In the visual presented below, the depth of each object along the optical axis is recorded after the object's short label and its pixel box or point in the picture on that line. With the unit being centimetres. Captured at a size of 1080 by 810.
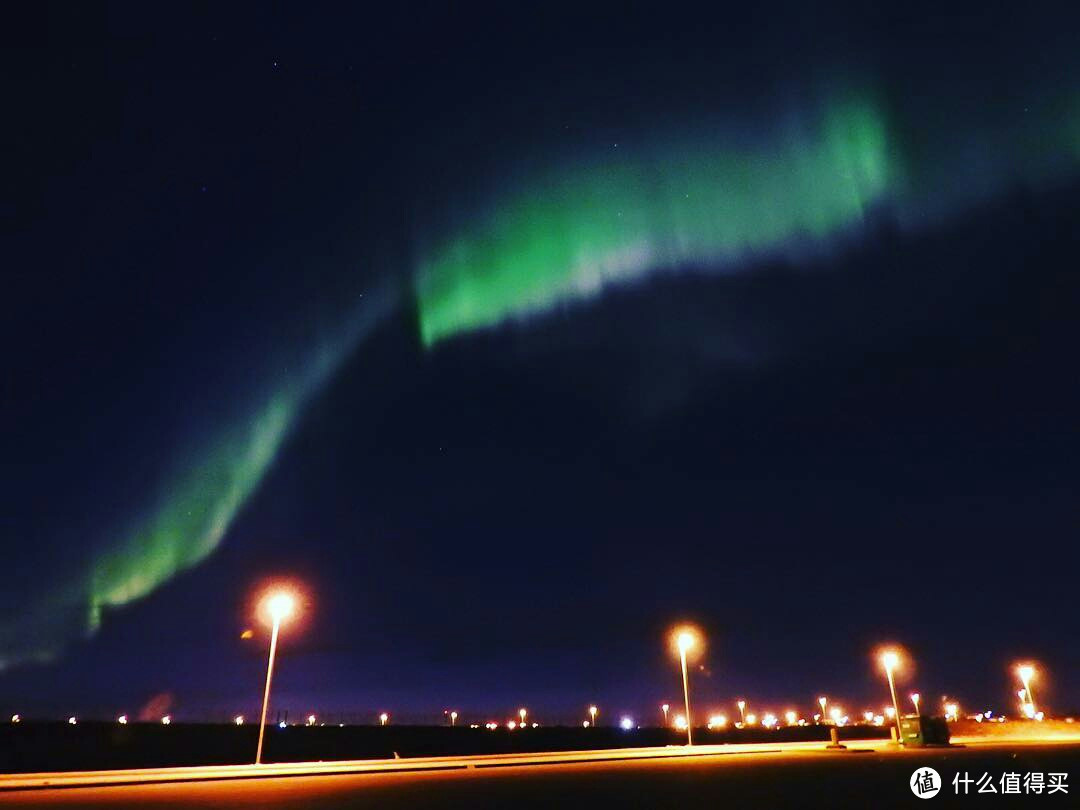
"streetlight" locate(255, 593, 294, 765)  2769
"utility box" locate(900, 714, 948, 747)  3897
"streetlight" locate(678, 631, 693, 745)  3975
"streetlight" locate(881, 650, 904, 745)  4582
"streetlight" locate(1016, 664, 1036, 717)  6169
